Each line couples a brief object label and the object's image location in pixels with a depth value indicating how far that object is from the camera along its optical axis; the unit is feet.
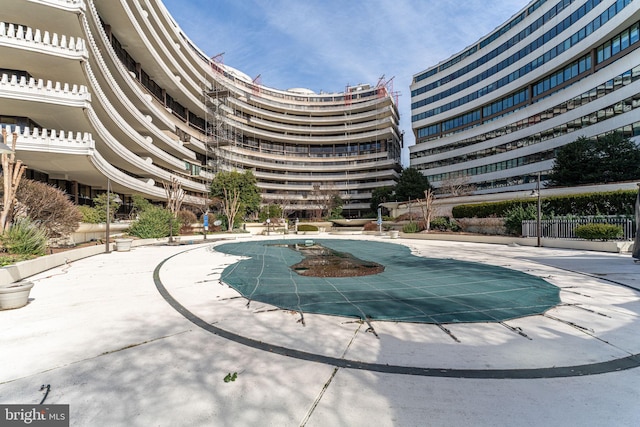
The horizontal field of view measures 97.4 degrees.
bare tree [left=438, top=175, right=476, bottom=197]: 157.17
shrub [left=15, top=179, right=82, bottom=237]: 40.46
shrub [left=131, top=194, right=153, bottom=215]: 93.36
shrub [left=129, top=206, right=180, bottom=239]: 76.28
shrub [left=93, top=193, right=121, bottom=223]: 70.49
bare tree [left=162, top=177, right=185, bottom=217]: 97.31
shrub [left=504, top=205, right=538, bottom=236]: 62.90
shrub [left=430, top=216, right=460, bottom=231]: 88.12
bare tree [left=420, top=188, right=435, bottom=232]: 93.51
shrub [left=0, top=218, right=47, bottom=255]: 31.17
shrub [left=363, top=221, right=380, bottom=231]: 129.15
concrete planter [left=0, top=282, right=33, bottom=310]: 18.25
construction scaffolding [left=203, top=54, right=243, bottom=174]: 177.25
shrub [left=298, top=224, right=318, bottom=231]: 128.92
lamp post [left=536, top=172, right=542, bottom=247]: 55.35
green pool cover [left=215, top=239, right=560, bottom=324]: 17.37
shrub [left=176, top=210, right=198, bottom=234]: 101.86
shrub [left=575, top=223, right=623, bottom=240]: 46.83
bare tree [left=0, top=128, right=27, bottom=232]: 32.60
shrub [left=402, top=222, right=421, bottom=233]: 96.95
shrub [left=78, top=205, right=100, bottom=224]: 63.66
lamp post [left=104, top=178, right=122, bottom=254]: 52.80
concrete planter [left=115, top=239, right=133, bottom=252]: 56.24
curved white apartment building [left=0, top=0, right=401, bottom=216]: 59.41
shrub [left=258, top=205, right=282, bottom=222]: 151.43
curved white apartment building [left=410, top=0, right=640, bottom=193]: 100.58
